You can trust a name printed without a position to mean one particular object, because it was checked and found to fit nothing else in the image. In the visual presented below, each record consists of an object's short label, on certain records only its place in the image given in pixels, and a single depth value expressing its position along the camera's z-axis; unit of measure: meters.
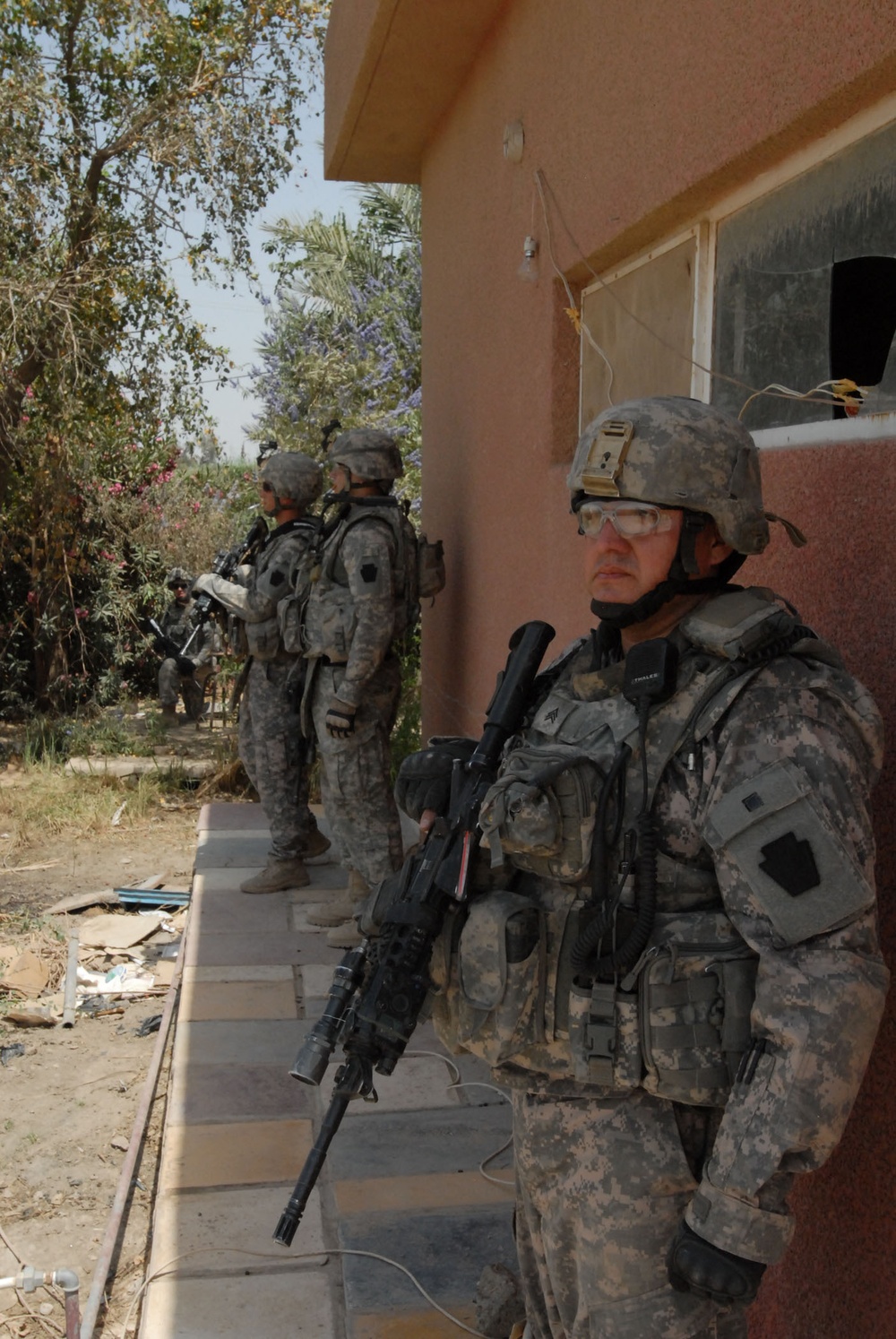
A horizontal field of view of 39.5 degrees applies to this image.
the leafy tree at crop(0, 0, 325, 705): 8.96
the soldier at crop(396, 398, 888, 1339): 1.52
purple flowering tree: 12.12
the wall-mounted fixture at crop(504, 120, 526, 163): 4.08
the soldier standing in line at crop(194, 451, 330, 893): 5.54
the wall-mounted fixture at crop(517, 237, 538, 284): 3.95
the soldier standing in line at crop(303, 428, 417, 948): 4.81
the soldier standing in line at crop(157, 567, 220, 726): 11.05
